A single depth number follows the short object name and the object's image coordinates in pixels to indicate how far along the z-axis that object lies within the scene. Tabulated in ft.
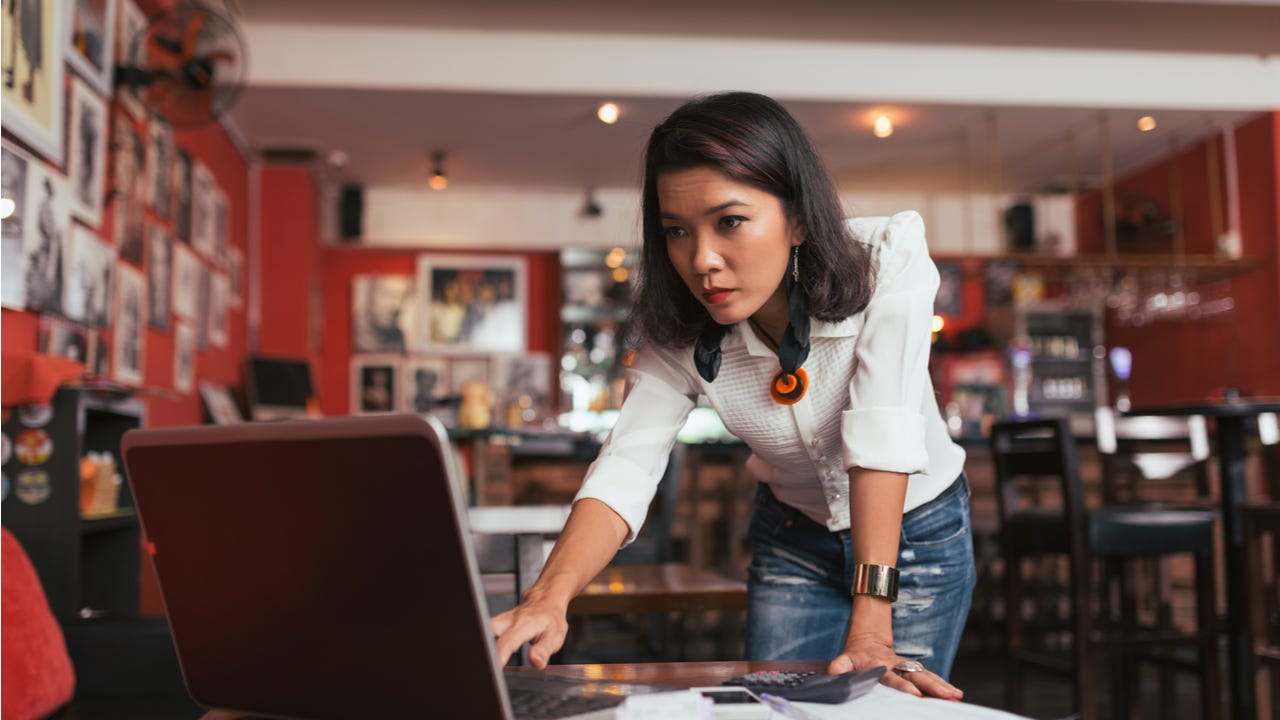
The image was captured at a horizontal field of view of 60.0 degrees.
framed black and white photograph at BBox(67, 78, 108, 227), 11.29
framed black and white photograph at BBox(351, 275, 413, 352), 28.73
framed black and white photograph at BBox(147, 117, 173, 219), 14.51
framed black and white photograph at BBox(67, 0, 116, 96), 11.41
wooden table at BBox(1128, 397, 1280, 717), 9.44
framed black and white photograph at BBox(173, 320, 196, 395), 16.21
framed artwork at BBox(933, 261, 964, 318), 29.81
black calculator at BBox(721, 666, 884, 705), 2.80
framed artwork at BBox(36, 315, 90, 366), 10.59
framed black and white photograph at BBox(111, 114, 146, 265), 12.90
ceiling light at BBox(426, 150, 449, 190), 24.63
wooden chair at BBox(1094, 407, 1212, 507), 12.55
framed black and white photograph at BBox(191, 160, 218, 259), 17.24
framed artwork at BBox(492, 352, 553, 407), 28.86
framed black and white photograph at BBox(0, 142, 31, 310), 9.23
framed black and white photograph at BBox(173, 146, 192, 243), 15.93
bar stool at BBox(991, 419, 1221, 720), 10.02
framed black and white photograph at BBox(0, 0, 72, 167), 9.28
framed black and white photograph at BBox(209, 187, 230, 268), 18.99
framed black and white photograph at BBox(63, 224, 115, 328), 11.28
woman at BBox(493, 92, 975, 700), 3.72
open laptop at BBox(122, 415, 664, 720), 2.13
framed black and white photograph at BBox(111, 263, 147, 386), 13.10
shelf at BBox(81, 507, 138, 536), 9.15
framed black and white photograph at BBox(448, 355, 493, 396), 29.07
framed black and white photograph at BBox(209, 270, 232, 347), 18.72
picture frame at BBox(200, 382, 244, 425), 18.02
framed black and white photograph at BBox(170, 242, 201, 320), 15.99
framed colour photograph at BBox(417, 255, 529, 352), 28.99
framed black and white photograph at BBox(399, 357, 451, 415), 28.71
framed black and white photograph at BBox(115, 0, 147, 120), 13.06
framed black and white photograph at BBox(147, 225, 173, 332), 14.53
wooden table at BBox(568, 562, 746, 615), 6.46
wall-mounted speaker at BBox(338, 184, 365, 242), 27.35
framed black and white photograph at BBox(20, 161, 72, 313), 9.96
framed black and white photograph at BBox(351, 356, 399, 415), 28.58
